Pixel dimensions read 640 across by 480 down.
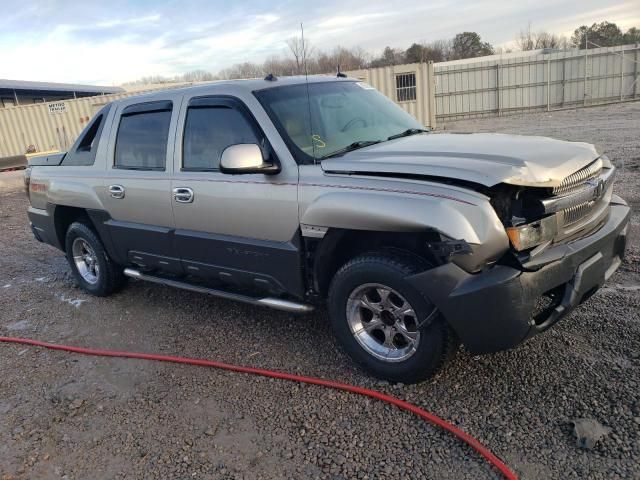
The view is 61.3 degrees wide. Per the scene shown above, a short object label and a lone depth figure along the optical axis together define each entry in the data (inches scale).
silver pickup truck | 111.9
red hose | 104.7
